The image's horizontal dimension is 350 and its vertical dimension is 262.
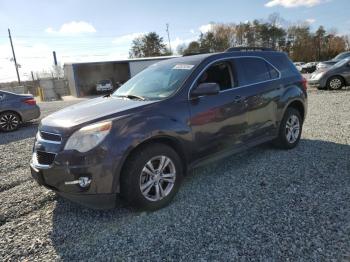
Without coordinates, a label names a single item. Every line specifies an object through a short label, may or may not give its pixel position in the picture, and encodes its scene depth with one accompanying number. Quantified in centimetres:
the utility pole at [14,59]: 4785
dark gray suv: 329
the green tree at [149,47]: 6447
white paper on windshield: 430
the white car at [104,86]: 3194
